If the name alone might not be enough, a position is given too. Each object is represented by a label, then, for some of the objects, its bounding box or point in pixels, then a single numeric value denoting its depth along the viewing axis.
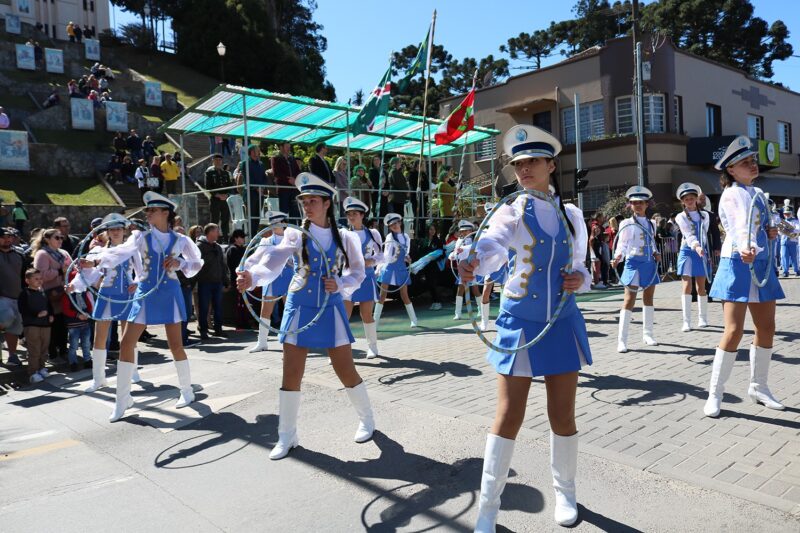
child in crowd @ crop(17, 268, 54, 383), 8.80
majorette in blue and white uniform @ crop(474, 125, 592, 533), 3.51
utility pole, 20.73
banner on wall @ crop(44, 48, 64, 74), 39.81
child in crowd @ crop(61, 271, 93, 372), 9.22
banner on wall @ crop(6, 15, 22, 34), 44.34
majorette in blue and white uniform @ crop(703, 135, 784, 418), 5.36
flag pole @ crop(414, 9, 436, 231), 15.06
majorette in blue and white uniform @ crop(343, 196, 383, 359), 8.70
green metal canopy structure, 14.03
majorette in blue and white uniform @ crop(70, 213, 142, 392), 7.59
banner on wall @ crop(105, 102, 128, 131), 31.92
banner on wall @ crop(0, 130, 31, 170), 25.19
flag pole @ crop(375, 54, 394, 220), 15.76
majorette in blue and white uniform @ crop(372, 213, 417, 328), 10.72
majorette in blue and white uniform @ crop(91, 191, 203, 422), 6.41
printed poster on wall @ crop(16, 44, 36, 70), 38.44
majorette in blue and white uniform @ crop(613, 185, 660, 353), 8.73
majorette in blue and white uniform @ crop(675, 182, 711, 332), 9.29
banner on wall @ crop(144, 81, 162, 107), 39.25
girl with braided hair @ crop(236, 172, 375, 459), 4.96
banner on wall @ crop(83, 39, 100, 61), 46.69
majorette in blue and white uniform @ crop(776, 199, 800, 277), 19.59
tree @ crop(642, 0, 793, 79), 41.75
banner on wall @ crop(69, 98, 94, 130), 31.03
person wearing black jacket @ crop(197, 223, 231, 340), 11.40
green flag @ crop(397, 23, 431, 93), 15.14
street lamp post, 48.81
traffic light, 18.59
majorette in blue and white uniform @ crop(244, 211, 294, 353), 8.10
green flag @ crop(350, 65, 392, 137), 14.31
